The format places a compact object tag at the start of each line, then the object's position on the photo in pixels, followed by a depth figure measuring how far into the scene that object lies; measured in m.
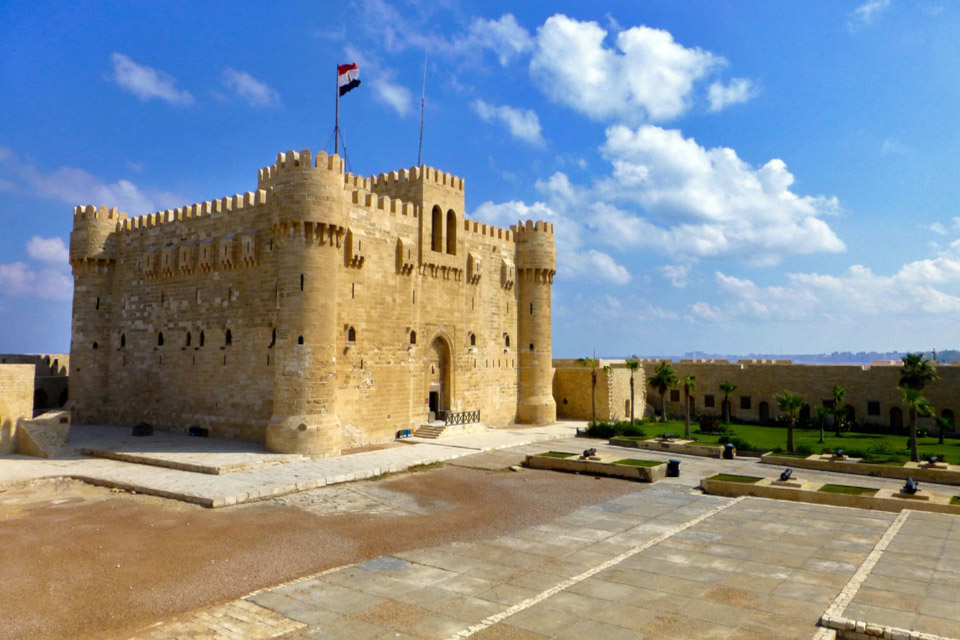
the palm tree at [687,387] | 32.60
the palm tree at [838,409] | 37.78
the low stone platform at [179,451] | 21.48
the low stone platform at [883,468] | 21.44
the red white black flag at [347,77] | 30.48
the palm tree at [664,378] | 38.34
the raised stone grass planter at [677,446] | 26.73
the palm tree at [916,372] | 30.28
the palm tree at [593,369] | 39.47
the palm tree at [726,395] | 40.75
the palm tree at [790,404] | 27.84
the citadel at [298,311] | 24.44
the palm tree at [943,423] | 33.72
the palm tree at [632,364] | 40.28
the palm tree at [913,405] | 25.47
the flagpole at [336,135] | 31.16
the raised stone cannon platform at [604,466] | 21.61
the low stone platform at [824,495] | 17.22
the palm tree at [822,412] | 35.16
